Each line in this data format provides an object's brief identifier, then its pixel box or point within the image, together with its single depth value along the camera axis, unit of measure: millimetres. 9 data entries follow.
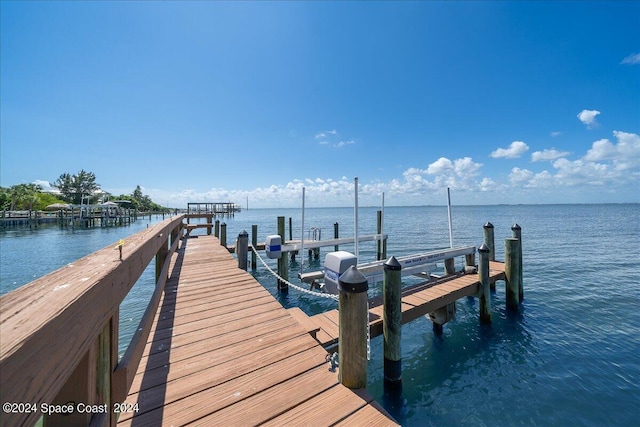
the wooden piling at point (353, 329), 2330
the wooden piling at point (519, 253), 7664
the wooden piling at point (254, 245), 12531
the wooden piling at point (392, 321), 3664
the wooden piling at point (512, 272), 6891
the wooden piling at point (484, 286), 5957
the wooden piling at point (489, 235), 8188
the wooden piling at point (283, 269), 9820
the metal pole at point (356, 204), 7055
